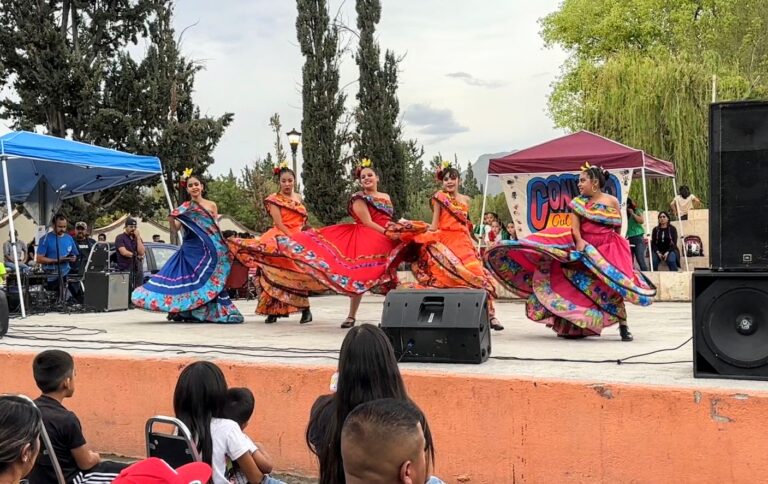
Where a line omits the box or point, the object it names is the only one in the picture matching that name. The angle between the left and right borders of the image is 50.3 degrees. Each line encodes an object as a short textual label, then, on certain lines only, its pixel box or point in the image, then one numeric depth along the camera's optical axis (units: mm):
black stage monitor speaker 5727
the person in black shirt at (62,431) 3795
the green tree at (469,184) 48938
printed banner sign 16094
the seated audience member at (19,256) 12553
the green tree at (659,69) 23781
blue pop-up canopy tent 11039
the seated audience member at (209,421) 3717
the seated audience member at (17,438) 2633
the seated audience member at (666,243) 15898
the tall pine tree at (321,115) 22828
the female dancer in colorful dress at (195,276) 9531
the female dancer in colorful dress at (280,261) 8867
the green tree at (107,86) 21219
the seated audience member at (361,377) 3115
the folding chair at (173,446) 3357
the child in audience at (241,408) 3926
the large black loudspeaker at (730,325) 5008
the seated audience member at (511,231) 18266
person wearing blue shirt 12585
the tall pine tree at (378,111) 23000
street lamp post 17719
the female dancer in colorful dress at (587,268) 7109
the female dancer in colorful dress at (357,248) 8312
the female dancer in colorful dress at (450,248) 7934
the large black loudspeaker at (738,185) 5066
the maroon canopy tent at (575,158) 14531
